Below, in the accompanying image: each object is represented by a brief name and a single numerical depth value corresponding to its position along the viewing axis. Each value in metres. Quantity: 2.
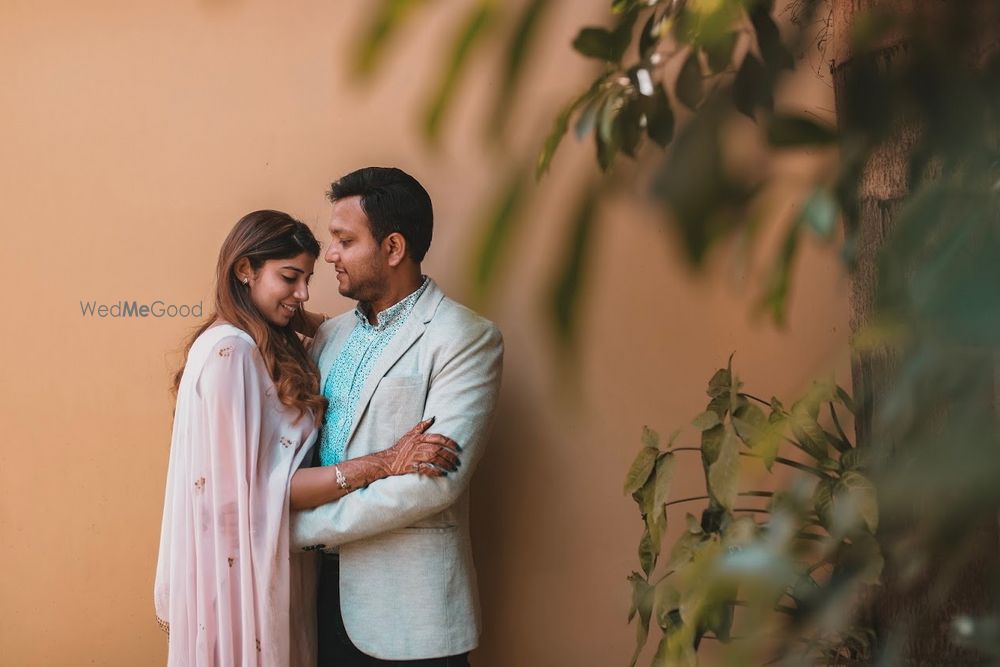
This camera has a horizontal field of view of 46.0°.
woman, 2.79
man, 2.76
